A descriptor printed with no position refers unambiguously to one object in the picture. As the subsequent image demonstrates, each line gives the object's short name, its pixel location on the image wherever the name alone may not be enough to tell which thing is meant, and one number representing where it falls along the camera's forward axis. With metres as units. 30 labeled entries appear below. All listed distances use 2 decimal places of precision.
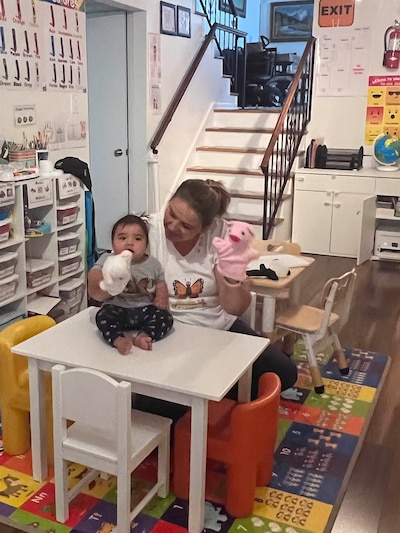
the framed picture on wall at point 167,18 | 5.15
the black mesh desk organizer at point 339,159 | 5.74
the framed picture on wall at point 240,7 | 7.68
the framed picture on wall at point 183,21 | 5.41
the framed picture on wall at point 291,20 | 8.16
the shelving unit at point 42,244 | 3.40
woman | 2.25
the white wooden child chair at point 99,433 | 1.82
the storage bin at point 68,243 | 3.85
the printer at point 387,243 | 5.57
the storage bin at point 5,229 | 3.28
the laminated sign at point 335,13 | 5.78
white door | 5.04
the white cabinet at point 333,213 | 5.50
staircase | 5.47
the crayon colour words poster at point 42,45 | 3.58
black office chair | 6.96
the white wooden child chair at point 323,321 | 2.98
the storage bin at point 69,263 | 3.87
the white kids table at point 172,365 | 1.88
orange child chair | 2.01
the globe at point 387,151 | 5.63
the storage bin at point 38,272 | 3.59
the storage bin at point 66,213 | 3.79
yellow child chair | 2.32
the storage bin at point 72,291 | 3.90
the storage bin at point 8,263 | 3.33
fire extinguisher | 5.62
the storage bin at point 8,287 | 3.35
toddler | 2.15
